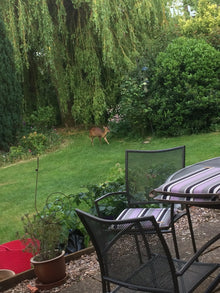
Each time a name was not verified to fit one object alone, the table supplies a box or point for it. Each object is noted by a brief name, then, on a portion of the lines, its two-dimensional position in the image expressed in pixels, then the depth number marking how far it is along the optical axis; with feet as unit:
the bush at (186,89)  29.35
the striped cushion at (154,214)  9.09
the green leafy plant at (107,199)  12.39
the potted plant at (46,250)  9.31
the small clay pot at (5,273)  10.32
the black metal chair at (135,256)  5.88
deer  30.73
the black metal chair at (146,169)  10.62
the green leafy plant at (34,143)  32.09
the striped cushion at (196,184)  6.74
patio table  6.63
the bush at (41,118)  37.47
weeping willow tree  33.81
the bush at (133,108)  30.71
